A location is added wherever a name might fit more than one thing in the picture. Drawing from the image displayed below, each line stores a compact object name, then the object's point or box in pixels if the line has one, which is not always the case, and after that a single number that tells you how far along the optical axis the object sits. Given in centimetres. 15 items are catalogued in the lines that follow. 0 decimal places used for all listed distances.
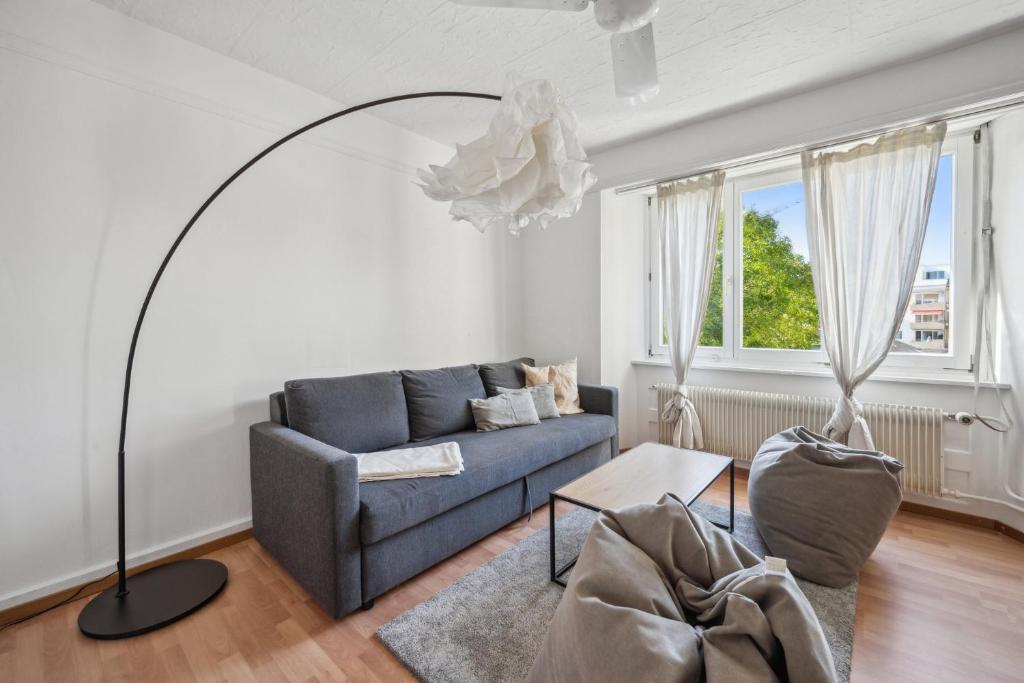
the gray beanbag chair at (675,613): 90
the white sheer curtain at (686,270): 330
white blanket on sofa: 200
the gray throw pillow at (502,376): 324
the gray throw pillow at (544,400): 311
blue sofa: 171
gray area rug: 147
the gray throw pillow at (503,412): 286
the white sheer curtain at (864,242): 252
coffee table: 188
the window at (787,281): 259
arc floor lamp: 165
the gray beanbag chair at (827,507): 189
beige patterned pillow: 331
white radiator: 255
